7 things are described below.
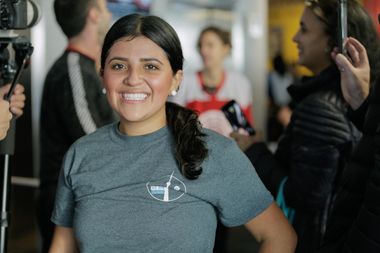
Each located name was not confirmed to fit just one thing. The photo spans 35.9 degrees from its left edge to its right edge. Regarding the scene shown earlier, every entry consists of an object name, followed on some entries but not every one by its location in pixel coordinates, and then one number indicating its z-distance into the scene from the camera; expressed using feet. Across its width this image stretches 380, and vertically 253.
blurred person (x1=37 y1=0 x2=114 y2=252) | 8.23
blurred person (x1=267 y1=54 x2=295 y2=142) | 24.34
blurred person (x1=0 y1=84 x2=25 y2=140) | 5.63
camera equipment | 5.94
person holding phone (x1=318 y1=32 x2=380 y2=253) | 4.64
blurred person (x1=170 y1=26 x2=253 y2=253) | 12.12
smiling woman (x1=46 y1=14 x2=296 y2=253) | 4.82
